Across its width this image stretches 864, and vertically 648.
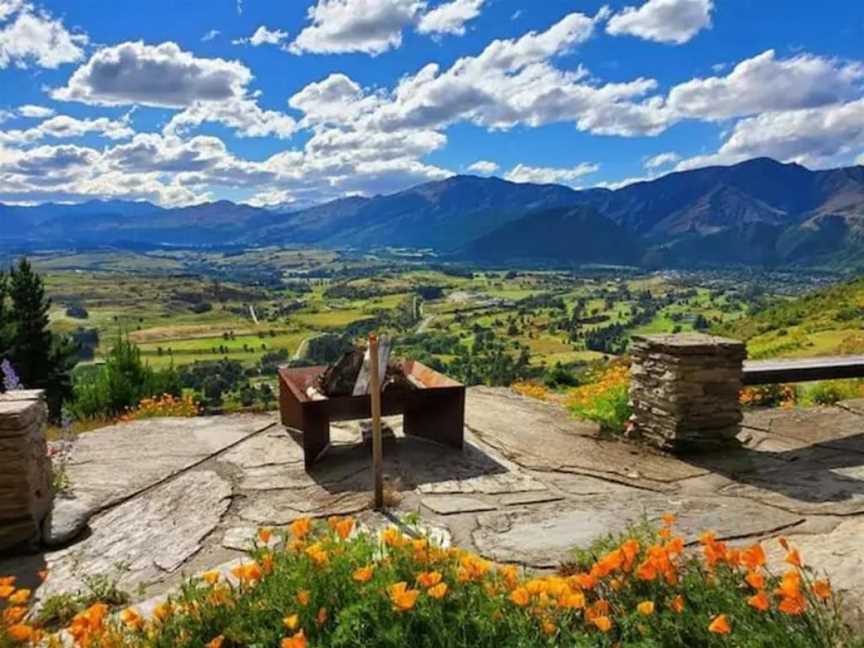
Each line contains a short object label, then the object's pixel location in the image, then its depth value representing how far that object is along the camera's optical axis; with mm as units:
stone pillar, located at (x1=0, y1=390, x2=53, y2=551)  4434
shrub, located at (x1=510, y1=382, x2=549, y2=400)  9587
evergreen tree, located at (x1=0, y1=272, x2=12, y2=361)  22734
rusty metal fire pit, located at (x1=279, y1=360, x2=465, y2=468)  5762
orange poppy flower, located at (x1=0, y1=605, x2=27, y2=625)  2533
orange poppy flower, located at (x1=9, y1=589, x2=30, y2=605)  2538
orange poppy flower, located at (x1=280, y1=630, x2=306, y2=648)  2055
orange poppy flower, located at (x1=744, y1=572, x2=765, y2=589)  2270
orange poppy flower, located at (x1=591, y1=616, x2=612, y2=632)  2133
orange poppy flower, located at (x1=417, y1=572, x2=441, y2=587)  2371
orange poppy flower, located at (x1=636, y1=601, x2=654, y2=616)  2295
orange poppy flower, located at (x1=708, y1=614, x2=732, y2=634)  2082
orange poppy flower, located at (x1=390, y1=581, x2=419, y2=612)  2221
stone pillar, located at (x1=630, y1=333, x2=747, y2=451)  6160
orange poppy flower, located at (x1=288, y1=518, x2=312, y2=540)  2795
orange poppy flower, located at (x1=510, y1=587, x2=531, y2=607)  2314
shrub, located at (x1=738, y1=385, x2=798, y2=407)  8870
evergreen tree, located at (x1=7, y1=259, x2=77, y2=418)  23656
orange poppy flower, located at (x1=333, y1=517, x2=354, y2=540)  2771
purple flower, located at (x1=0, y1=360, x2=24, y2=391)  6027
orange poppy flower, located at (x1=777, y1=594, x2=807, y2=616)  2188
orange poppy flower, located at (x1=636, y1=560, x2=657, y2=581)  2516
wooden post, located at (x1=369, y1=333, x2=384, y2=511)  4750
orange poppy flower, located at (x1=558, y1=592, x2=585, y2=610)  2287
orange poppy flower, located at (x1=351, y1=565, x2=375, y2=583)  2381
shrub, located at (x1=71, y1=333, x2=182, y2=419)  9625
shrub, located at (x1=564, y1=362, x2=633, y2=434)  7082
